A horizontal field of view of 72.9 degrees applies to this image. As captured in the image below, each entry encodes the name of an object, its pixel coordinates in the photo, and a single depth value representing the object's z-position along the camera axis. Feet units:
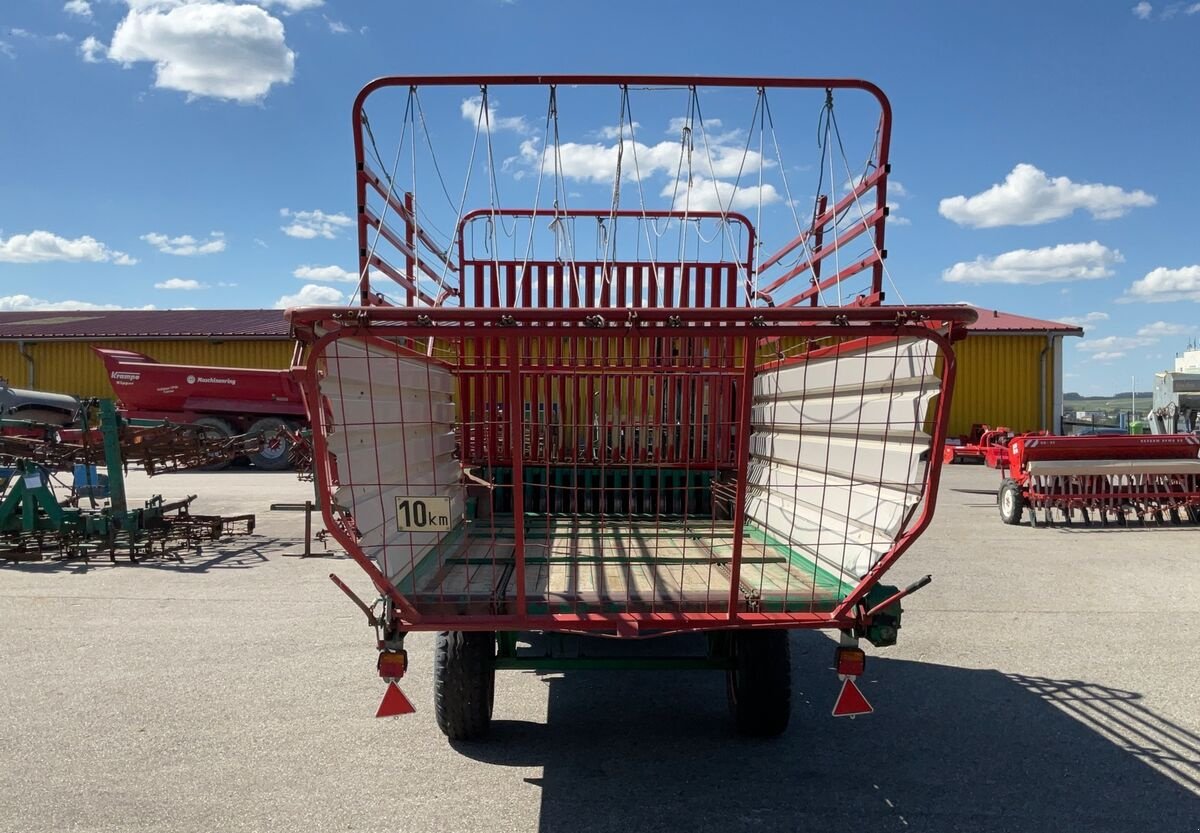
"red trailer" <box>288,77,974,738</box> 9.52
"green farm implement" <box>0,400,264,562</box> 29.25
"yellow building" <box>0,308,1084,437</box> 75.20
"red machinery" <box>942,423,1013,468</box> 41.10
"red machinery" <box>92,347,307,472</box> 61.46
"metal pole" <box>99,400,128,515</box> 29.60
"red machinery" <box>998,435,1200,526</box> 36.27
